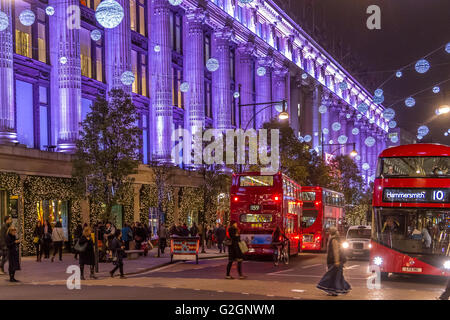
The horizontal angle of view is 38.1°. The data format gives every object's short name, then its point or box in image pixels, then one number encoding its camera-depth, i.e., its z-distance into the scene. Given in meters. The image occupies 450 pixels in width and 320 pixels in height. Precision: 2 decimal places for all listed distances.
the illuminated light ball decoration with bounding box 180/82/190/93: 44.29
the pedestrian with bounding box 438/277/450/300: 14.11
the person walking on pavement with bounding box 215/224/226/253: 36.62
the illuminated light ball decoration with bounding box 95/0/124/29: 23.62
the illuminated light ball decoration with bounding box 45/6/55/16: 32.18
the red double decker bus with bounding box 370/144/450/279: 19.42
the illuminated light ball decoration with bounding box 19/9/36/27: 26.39
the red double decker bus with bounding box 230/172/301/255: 29.11
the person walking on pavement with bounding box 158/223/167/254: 33.07
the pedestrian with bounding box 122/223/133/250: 30.20
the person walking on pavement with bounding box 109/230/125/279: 20.30
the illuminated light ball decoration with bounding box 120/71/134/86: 30.29
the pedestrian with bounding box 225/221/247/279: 20.31
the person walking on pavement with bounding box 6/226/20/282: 19.16
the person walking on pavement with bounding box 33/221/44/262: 27.30
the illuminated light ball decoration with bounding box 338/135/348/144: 88.09
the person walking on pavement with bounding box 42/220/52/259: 28.30
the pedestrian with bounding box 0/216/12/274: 20.27
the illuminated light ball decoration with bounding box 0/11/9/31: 25.14
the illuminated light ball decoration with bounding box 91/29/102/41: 34.58
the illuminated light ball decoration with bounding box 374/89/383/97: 35.46
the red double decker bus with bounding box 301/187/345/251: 38.97
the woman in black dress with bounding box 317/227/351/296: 15.05
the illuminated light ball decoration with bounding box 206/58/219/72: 38.16
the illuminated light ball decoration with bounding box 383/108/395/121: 44.67
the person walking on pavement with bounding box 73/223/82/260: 29.62
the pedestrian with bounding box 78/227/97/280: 19.80
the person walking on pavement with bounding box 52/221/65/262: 27.89
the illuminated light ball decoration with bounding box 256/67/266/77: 55.09
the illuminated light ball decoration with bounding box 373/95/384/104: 37.18
